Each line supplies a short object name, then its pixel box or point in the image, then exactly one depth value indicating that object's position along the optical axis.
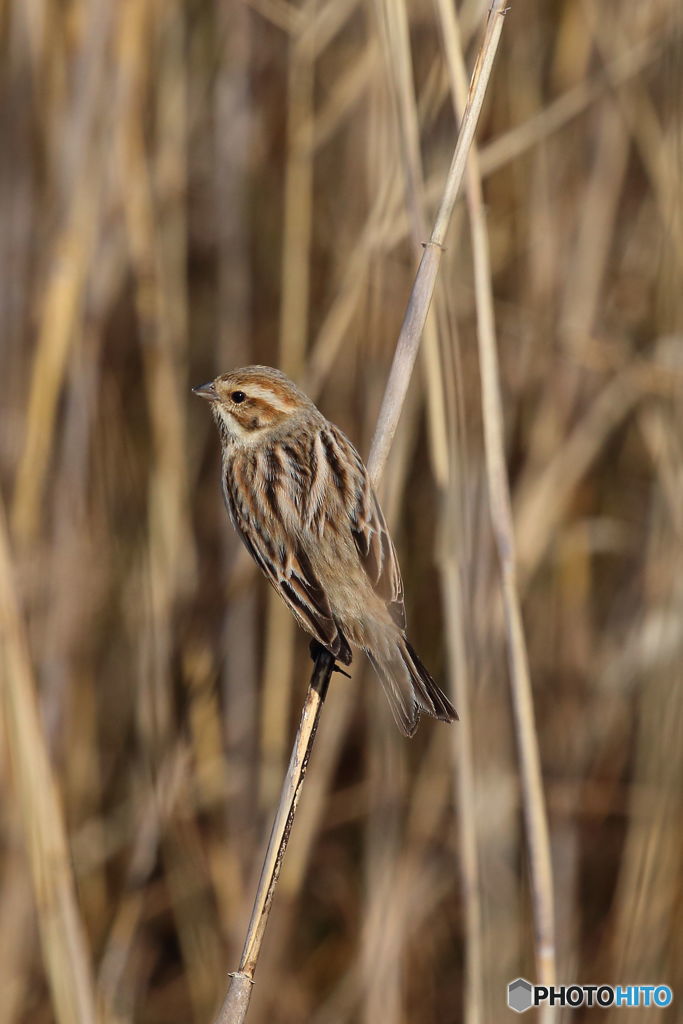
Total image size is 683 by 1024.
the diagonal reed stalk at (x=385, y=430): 3.83
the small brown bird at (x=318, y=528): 4.42
